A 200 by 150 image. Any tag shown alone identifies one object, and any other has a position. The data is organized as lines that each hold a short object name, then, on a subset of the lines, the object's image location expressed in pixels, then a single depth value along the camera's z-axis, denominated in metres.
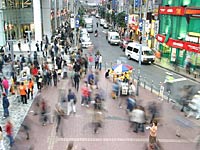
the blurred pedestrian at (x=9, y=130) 12.73
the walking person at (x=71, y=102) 16.73
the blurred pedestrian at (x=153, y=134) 12.66
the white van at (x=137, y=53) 33.22
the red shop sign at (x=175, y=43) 32.31
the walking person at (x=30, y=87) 19.28
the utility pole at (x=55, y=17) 63.86
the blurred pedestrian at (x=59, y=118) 14.58
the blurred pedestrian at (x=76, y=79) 21.44
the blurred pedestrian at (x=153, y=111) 15.23
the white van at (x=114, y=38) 47.44
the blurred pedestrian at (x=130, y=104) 15.78
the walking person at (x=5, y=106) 15.85
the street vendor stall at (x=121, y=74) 21.80
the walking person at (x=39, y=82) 21.41
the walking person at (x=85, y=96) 17.98
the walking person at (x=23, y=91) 18.19
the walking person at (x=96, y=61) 27.99
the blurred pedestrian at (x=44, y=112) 15.04
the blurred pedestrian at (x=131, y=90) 20.69
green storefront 29.97
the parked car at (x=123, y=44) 42.03
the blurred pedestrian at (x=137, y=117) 14.15
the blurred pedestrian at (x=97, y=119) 14.31
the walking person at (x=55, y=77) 22.27
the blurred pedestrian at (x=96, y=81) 22.11
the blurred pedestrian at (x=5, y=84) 19.28
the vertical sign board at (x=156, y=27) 39.94
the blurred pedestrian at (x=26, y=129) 13.94
